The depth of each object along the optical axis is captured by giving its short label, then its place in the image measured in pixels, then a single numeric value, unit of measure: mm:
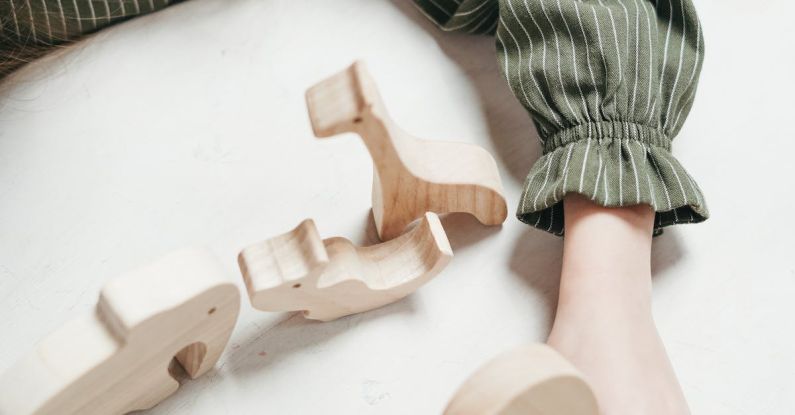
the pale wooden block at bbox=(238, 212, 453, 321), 378
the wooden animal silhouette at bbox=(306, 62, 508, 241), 364
